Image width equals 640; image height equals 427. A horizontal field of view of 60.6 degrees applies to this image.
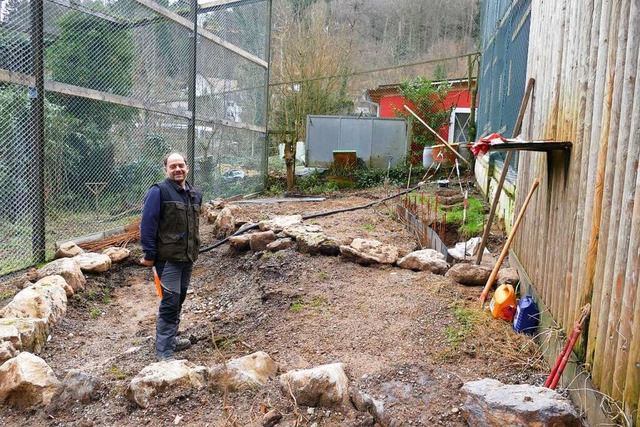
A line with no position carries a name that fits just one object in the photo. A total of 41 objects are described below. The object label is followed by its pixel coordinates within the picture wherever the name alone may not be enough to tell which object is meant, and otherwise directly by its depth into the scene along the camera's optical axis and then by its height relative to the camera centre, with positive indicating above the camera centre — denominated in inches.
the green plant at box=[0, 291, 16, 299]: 186.8 -53.1
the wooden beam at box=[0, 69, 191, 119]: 202.5 +21.7
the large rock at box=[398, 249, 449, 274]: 205.0 -39.5
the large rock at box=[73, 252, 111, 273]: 221.3 -48.6
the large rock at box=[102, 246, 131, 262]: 241.4 -48.3
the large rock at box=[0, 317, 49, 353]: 142.6 -52.1
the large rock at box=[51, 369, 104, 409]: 116.9 -53.2
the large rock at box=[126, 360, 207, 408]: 114.7 -50.1
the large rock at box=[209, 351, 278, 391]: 116.6 -48.7
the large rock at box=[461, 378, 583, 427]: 89.0 -41.3
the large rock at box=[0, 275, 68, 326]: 162.6 -50.0
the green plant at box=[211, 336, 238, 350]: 158.2 -56.3
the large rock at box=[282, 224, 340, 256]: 229.6 -38.1
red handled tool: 103.4 -36.3
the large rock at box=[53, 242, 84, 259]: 225.8 -45.0
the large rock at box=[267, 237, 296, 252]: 243.6 -41.5
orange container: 158.1 -41.7
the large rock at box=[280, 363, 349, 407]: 108.3 -46.8
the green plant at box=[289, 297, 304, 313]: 174.7 -49.6
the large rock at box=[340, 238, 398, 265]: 216.5 -38.9
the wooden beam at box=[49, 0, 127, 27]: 230.5 +59.5
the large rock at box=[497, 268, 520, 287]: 177.3 -37.8
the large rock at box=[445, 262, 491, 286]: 187.0 -39.3
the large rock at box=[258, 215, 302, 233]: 267.3 -36.1
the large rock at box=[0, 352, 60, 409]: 118.8 -53.2
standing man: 158.4 -27.1
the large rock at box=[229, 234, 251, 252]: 263.7 -44.9
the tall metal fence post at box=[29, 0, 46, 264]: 213.3 +9.9
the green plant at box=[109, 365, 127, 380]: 132.1 -56.5
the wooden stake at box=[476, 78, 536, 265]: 183.3 -0.5
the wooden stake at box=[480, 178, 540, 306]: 163.6 -33.7
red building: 663.1 +74.3
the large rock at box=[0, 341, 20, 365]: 132.3 -51.8
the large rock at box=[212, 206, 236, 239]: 294.4 -41.4
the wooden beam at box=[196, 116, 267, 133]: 372.2 +19.0
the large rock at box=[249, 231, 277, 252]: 255.9 -41.9
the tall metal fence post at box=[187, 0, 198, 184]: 350.3 +31.9
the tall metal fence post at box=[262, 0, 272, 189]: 495.8 +57.6
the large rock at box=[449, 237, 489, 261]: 227.2 -39.9
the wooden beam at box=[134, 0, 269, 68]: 295.9 +75.7
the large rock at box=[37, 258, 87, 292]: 200.4 -47.7
